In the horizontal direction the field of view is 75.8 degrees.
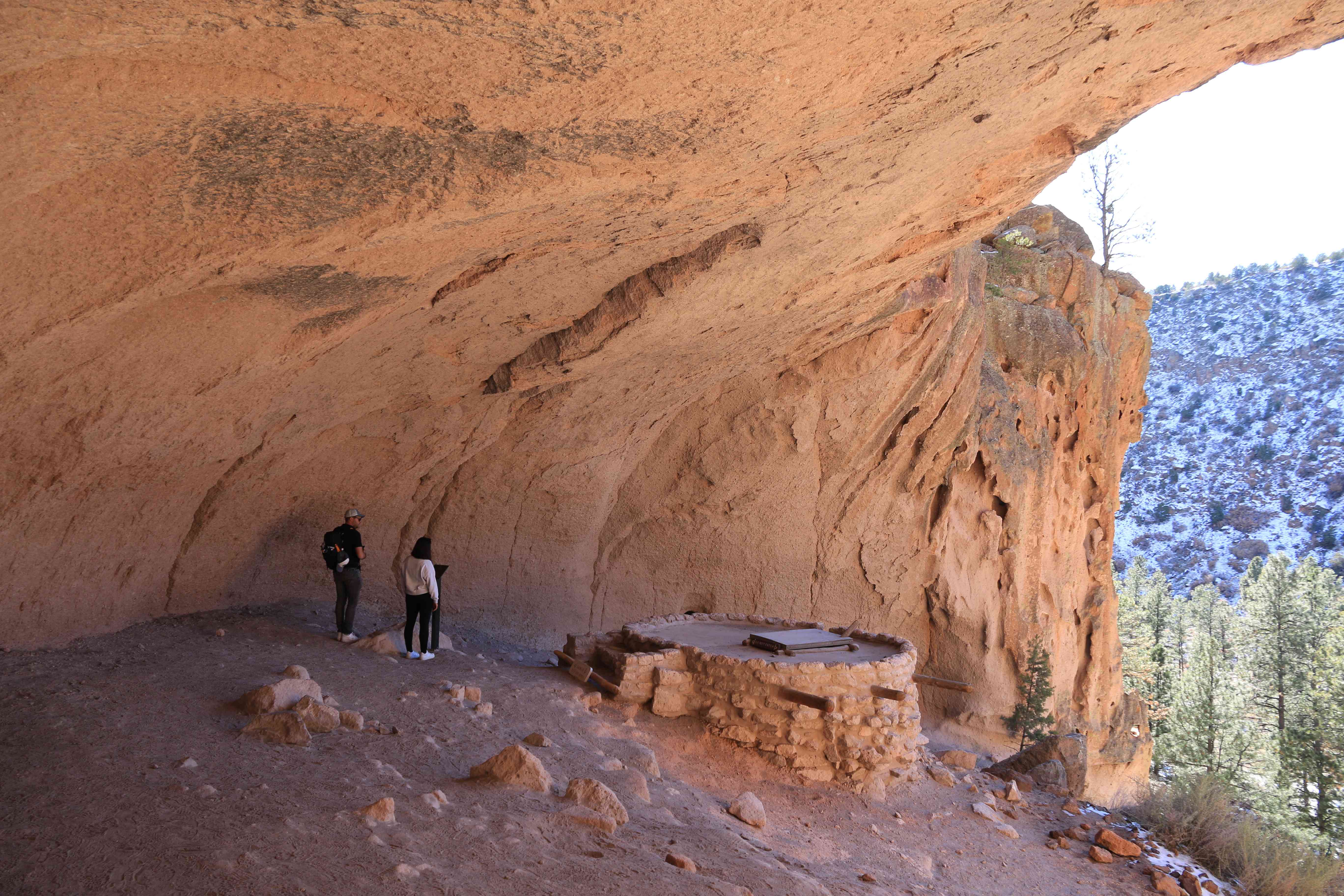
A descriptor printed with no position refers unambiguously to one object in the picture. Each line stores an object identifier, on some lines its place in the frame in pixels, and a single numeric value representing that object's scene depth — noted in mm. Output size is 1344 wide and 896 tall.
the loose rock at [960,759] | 7742
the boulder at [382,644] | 6500
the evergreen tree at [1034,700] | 11719
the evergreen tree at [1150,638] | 26156
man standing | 6734
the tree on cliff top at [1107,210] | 19156
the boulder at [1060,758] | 7918
